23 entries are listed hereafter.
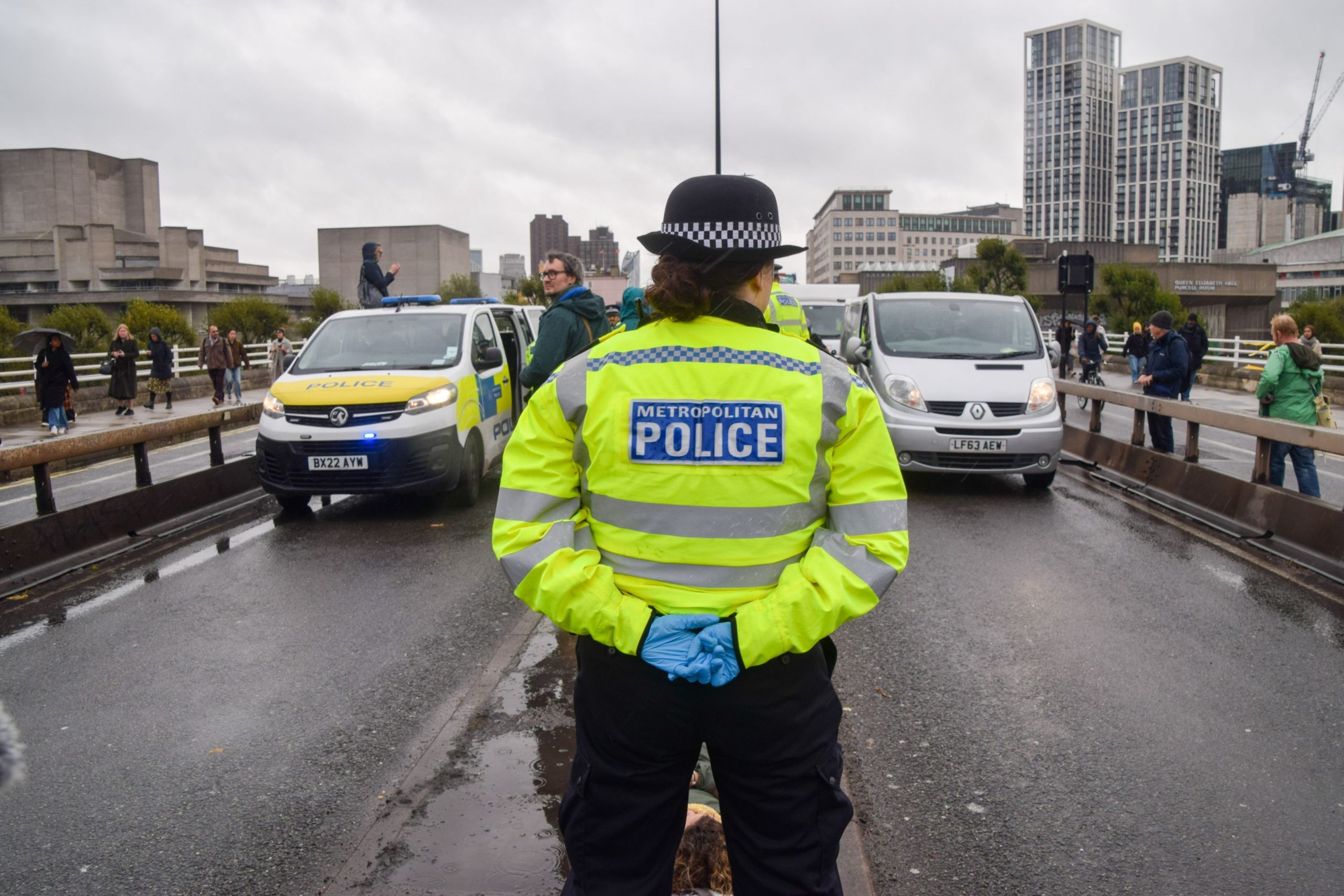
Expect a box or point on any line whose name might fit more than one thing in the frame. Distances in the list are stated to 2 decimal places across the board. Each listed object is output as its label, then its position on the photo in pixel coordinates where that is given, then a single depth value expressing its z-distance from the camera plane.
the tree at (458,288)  100.31
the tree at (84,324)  33.12
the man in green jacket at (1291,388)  9.12
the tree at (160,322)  40.06
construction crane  180.62
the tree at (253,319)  57.91
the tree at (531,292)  87.28
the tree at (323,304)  71.06
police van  9.16
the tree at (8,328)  30.09
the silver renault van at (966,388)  10.43
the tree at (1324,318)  44.12
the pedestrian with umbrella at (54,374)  17.95
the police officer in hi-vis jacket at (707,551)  2.11
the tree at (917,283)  108.00
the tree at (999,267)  88.12
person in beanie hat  12.79
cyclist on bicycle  27.70
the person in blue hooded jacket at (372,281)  13.89
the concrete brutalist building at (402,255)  102.00
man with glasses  6.70
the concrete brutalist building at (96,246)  97.62
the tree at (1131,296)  67.81
